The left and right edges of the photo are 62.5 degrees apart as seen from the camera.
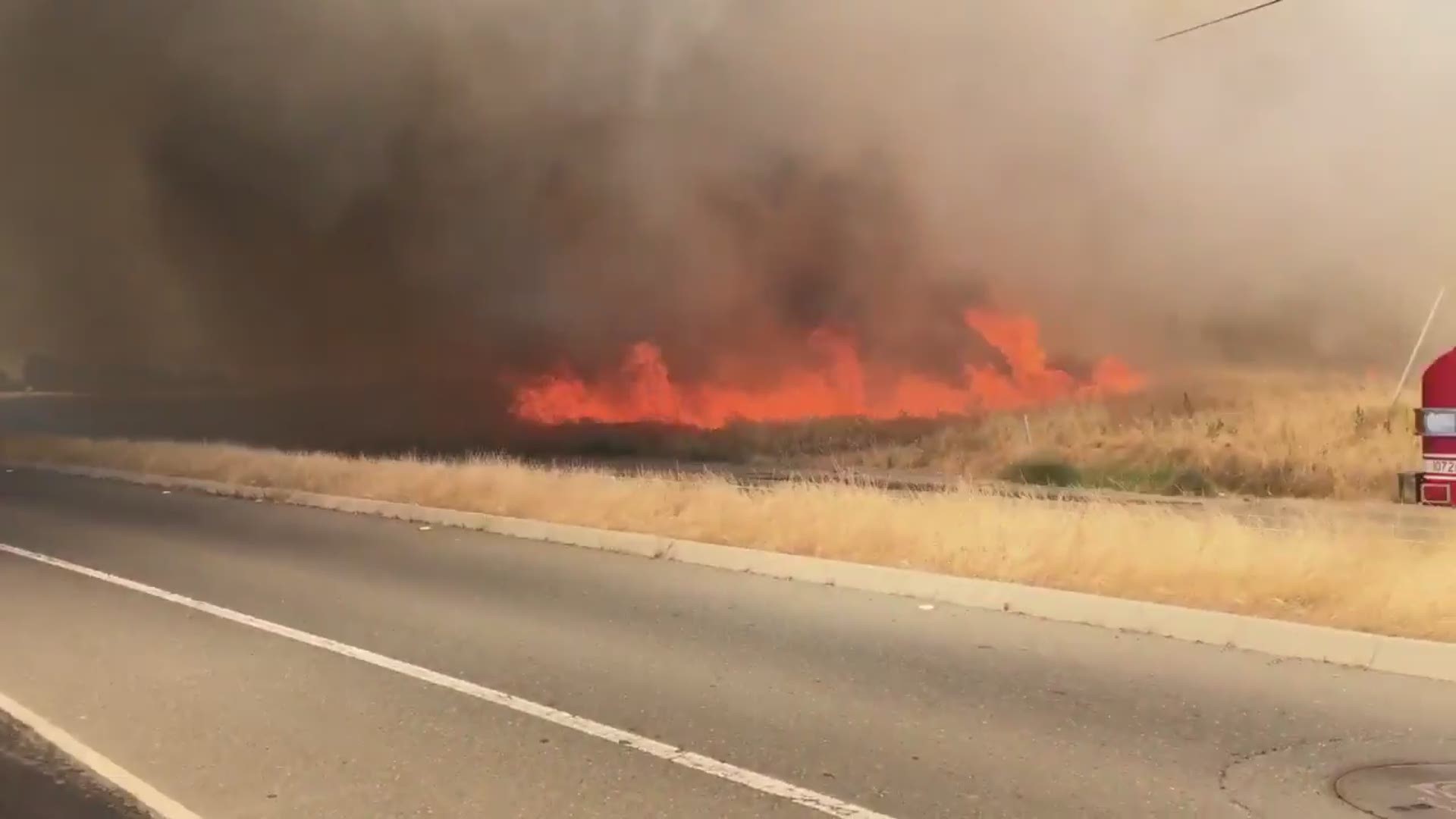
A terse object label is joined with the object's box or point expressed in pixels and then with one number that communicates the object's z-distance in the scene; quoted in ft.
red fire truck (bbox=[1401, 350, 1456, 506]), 36.94
